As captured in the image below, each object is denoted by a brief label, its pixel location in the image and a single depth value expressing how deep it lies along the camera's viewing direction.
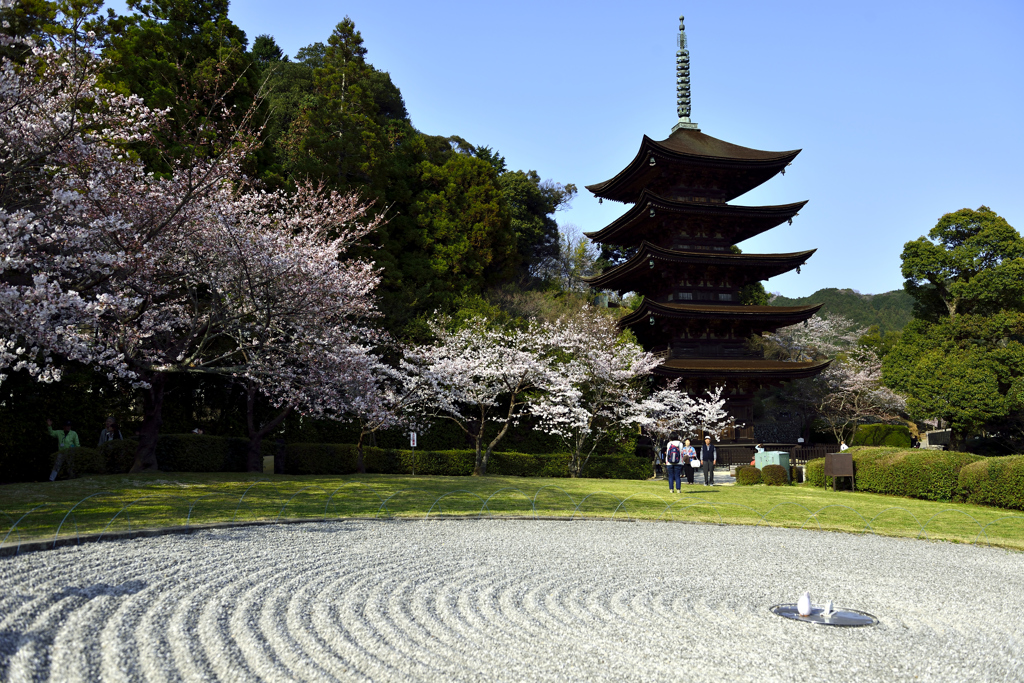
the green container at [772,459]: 28.23
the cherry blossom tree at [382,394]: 23.36
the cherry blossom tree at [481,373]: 27.25
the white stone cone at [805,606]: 7.59
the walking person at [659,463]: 29.80
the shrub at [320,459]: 23.94
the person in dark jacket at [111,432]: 20.22
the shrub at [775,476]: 26.30
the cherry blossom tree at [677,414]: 29.70
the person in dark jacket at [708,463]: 25.19
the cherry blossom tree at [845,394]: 42.66
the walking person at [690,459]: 23.72
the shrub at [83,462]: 18.17
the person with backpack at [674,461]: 21.17
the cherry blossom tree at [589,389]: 28.08
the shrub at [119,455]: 19.20
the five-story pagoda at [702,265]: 34.91
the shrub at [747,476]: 26.39
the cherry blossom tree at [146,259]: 13.20
